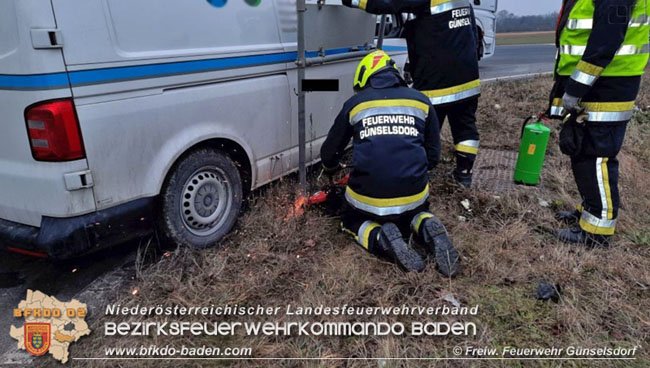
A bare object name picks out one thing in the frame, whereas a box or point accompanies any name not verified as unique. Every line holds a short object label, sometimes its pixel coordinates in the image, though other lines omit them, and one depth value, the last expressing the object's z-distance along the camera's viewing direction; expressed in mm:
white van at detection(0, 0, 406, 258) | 2146
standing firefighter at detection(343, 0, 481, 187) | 3729
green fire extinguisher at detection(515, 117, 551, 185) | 4133
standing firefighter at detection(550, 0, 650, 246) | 2719
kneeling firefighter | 2857
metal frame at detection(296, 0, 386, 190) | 3129
